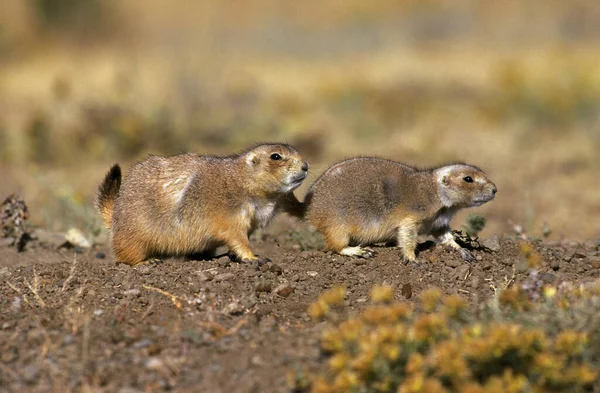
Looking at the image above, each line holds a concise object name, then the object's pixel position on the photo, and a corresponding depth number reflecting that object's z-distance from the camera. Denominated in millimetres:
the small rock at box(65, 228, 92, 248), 17703
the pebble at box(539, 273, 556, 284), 12423
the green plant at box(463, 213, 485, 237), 16453
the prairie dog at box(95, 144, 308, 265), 14187
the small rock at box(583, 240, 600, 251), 15172
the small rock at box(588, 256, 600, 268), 13930
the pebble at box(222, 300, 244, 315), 11164
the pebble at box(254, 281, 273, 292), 12406
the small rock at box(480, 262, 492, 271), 13561
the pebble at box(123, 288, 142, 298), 12159
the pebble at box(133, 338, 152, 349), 10203
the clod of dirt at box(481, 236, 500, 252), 14758
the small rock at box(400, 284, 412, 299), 12312
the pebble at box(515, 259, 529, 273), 12414
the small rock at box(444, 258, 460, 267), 13658
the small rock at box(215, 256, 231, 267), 13625
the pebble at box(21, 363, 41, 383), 9539
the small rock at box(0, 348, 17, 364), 9969
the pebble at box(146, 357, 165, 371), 9678
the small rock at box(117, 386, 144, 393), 9266
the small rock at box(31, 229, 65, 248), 17937
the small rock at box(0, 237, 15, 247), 17406
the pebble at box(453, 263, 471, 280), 13203
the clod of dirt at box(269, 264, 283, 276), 13164
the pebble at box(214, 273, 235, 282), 12695
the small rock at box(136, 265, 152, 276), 13266
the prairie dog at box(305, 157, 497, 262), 14570
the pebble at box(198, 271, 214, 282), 12719
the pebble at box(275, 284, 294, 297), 12375
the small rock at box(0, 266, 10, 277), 13627
